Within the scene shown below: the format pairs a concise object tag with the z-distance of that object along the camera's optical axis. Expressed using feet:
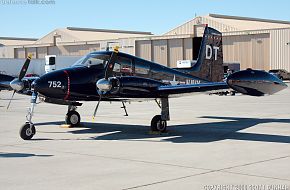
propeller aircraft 48.32
